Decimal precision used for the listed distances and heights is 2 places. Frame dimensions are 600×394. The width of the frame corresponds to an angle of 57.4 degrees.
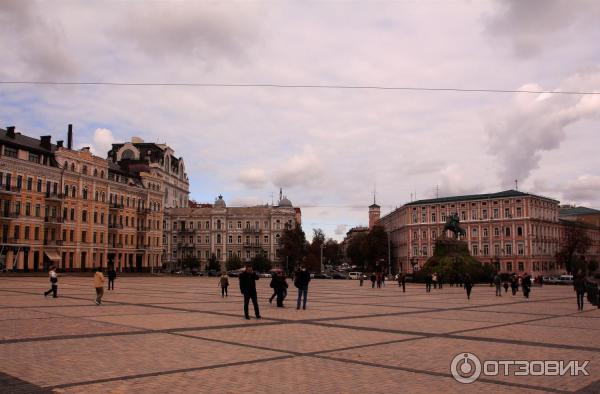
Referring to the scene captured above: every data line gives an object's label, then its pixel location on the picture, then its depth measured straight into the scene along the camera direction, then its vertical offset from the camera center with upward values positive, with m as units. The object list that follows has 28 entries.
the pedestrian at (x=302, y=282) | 21.77 -0.88
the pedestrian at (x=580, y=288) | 24.59 -1.28
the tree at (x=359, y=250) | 123.56 +2.14
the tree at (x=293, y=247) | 104.25 +2.43
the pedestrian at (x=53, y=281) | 25.49 -0.98
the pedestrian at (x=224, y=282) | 29.64 -1.24
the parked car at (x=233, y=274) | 83.18 -2.19
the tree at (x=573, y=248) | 97.56 +2.02
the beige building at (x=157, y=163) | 103.69 +20.14
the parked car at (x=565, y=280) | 70.26 -2.70
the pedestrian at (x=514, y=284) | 36.64 -1.64
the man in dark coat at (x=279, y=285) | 22.98 -1.06
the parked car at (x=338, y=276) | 91.02 -2.70
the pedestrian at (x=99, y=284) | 21.84 -0.97
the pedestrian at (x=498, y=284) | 35.02 -1.55
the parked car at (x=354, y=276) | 89.80 -2.69
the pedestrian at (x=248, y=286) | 17.36 -0.83
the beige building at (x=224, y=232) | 115.38 +5.80
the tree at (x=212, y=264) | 107.74 -0.85
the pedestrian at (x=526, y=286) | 32.59 -1.56
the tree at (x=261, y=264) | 104.94 -0.81
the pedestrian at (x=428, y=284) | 39.63 -1.77
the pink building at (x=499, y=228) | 103.56 +6.36
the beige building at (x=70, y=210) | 66.81 +7.09
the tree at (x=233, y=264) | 107.25 -0.84
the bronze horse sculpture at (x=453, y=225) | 58.59 +3.68
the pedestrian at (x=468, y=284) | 30.89 -1.37
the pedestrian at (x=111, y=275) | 33.31 -0.92
